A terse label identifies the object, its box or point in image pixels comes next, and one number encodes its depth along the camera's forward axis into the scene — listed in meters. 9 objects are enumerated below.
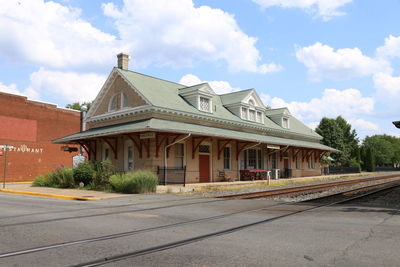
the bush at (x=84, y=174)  18.78
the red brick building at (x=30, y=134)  27.66
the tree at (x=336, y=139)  60.34
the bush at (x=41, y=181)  20.88
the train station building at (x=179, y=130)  20.66
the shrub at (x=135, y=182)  16.05
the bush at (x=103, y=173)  17.91
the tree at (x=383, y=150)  100.20
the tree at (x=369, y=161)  58.22
